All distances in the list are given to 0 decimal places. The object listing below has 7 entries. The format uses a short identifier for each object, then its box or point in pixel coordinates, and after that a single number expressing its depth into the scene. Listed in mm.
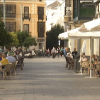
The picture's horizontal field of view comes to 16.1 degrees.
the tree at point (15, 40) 53594
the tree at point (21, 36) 60531
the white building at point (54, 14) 94200
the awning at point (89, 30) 15452
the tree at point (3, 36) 32738
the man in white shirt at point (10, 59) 19094
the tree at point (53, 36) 80875
